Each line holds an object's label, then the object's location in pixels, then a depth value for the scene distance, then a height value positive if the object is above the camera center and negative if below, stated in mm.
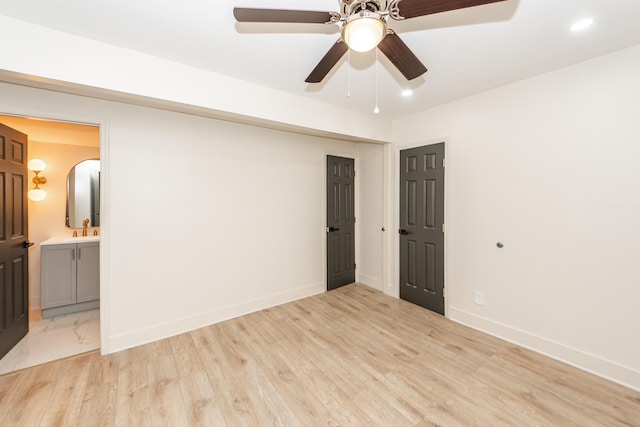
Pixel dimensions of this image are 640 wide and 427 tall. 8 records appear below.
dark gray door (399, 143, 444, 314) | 3307 -158
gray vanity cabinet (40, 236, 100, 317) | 3273 -783
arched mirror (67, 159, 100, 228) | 3758 +283
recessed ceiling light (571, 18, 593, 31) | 1753 +1282
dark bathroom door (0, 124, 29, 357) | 2395 -258
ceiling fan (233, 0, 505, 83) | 1222 +954
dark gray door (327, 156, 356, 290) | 4117 -146
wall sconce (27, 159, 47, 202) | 3502 +436
